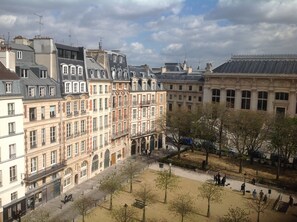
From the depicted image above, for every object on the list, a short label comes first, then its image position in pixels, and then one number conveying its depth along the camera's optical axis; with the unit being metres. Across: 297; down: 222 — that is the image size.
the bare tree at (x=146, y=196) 29.93
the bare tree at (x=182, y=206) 27.88
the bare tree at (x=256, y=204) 31.81
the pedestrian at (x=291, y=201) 33.86
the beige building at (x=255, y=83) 61.23
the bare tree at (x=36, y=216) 24.04
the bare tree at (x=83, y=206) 27.55
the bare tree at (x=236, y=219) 24.94
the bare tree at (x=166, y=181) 34.27
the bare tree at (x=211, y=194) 31.06
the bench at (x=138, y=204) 31.79
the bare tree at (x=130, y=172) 36.67
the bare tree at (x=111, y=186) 31.15
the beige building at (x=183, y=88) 74.42
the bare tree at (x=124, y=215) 26.29
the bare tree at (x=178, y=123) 51.09
